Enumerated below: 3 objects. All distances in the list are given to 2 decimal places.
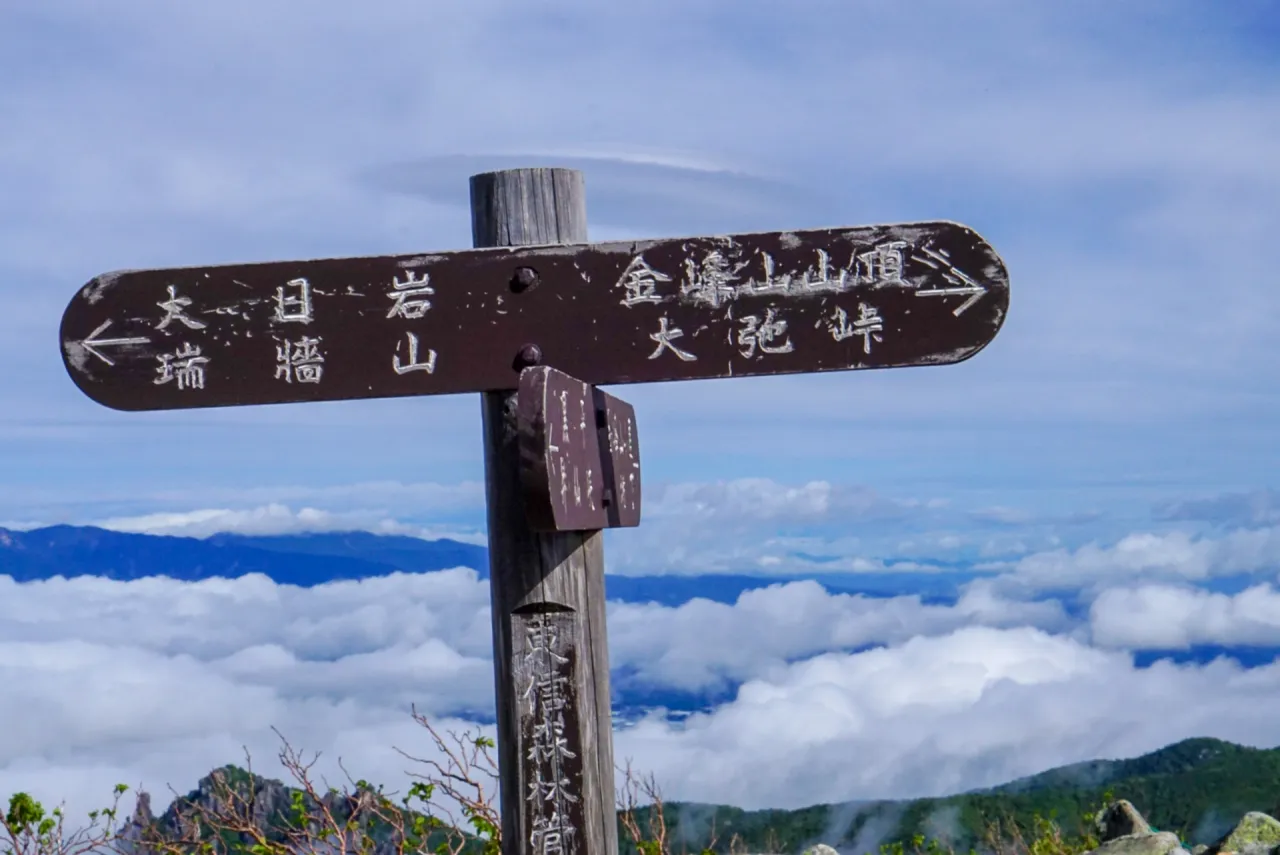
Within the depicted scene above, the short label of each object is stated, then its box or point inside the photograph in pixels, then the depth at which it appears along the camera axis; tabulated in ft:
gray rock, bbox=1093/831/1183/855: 21.81
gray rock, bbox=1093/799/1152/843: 26.22
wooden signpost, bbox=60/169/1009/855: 12.05
